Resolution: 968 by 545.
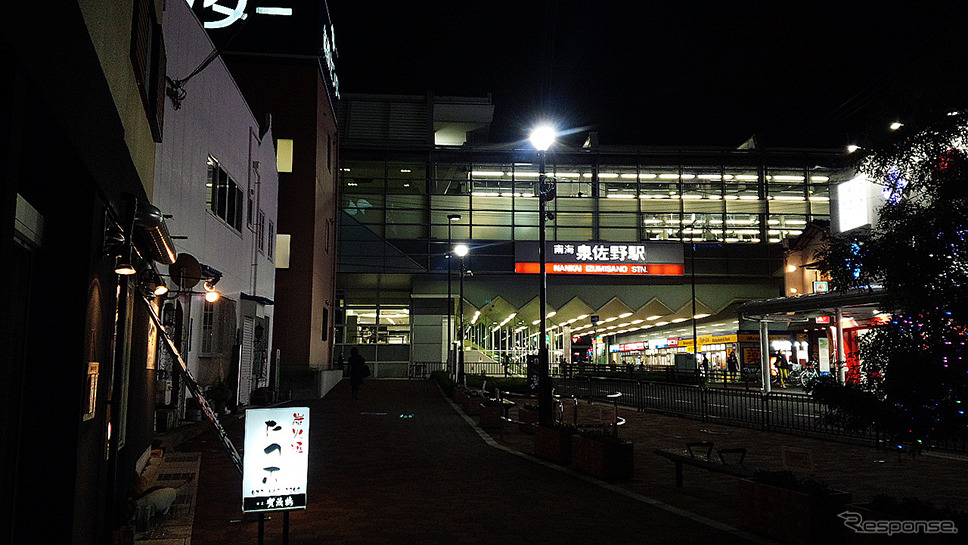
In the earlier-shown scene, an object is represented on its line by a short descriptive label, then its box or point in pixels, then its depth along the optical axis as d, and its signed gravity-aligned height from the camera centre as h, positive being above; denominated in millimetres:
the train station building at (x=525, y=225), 46969 +8583
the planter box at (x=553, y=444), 12367 -1494
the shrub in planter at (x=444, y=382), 30609 -1164
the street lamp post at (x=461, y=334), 32262 +1010
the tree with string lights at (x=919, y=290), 5672 +523
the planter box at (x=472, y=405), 22234 -1469
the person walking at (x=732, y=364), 42009 -470
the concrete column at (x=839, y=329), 27094 +995
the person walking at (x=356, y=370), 27078 -519
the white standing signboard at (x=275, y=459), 6625 -925
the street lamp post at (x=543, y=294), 14391 +1276
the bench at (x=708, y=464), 9094 -1392
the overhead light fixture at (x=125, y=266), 6719 +795
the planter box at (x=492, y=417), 17609 -1434
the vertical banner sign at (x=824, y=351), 41888 +343
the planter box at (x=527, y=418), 17422 -1496
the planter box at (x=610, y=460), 10773 -1501
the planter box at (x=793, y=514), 6973 -1514
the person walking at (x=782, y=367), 38531 -540
